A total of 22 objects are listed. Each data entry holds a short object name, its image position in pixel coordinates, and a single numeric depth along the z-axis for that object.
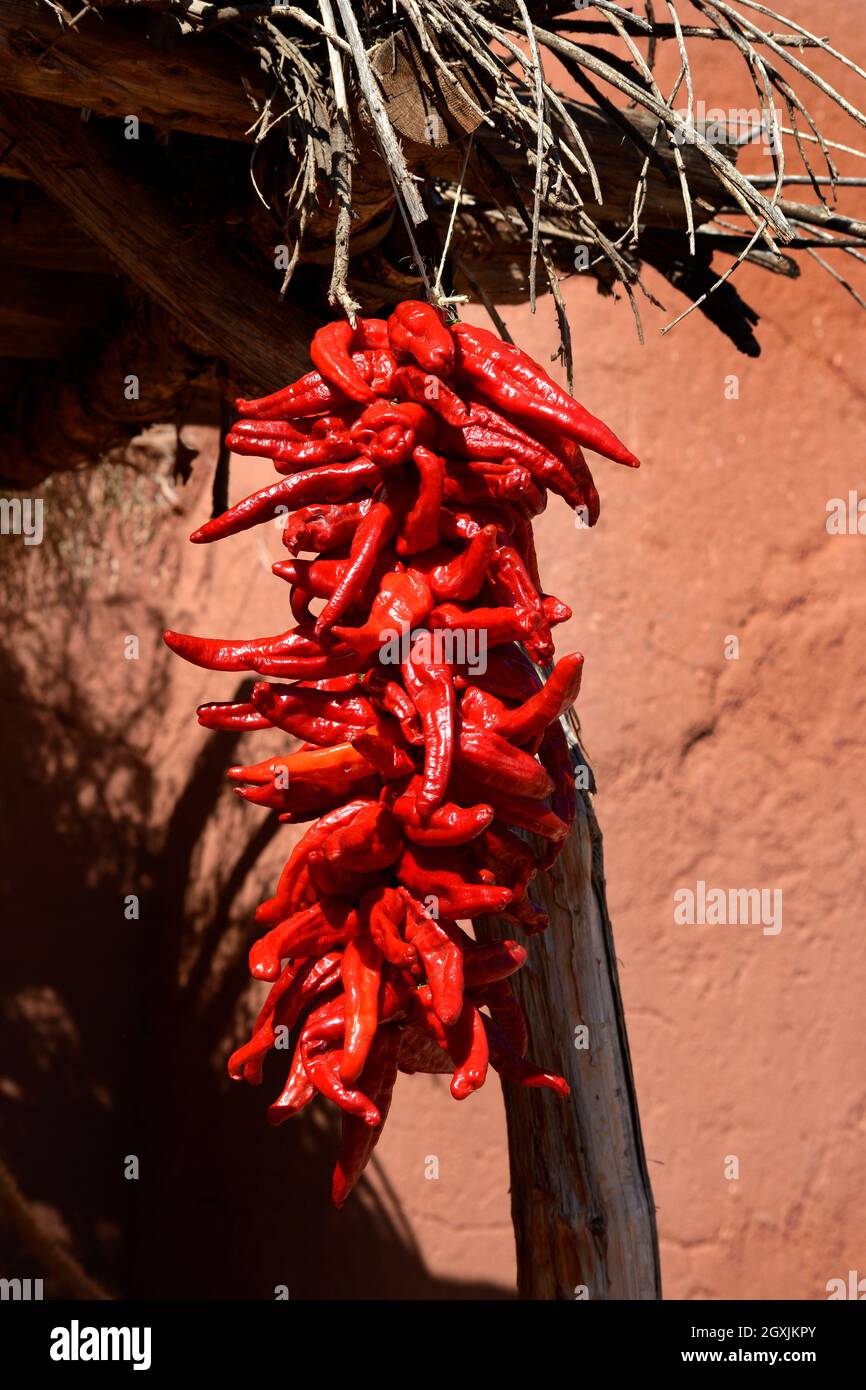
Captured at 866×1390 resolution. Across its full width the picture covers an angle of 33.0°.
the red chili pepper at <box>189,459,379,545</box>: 1.22
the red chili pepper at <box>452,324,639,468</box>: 1.24
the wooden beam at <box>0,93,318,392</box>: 1.76
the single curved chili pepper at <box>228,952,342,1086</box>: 1.24
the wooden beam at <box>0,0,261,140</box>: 1.47
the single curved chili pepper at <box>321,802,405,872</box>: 1.17
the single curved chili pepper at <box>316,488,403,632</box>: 1.17
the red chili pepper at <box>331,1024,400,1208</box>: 1.22
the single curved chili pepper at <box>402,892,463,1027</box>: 1.14
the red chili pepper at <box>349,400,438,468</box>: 1.18
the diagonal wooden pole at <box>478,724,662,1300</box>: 1.92
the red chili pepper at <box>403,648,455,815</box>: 1.11
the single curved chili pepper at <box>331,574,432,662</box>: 1.15
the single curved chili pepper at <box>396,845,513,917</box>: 1.14
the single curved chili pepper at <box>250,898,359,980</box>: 1.22
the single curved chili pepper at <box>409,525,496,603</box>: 1.16
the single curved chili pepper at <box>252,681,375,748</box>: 1.21
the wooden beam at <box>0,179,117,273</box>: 2.18
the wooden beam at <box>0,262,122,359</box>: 2.51
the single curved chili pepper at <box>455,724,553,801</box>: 1.15
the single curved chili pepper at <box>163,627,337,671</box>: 1.22
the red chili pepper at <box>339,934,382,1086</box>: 1.16
